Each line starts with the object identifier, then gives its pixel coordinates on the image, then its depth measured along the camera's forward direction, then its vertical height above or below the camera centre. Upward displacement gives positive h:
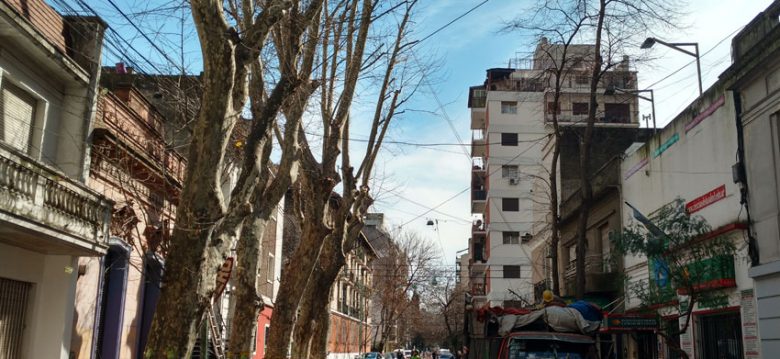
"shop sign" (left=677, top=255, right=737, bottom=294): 14.22 +1.48
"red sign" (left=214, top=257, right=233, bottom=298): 16.68 +1.42
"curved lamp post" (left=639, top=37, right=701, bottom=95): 19.50 +7.99
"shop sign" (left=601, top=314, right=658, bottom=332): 14.52 +0.49
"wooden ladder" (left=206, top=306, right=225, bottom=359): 18.44 +0.01
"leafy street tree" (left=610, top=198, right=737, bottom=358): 12.98 +1.73
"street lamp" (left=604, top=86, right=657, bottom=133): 23.89 +8.23
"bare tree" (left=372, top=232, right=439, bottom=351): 56.66 +4.95
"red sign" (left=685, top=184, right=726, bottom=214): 15.50 +3.25
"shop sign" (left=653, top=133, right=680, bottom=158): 18.20 +5.10
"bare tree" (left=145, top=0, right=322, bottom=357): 7.87 +1.88
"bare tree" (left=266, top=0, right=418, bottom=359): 15.09 +3.29
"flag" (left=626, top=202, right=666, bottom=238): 13.83 +2.31
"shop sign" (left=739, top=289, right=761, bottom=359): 13.79 +0.46
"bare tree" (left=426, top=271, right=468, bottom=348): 57.66 +4.09
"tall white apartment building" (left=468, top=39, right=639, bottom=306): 52.16 +11.78
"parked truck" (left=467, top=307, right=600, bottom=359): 12.40 +0.21
